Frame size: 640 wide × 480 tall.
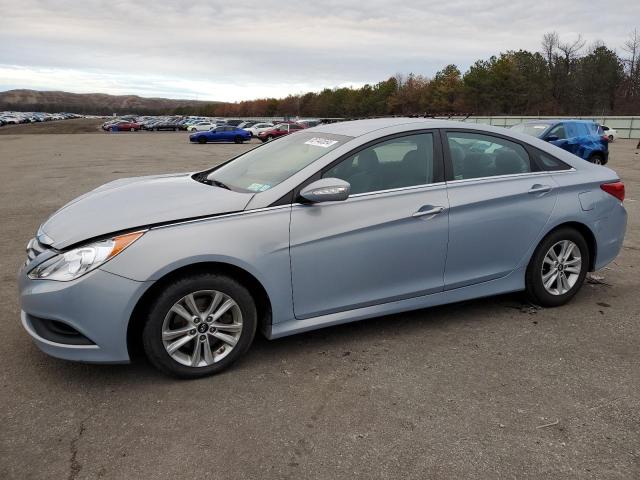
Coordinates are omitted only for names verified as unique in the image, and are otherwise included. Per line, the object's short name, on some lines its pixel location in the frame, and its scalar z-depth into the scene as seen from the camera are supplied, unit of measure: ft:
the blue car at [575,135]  44.34
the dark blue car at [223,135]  121.29
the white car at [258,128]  147.23
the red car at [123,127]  210.38
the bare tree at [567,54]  249.14
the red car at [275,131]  131.95
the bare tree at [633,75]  222.48
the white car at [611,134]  120.78
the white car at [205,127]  163.20
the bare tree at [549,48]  256.66
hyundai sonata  9.91
